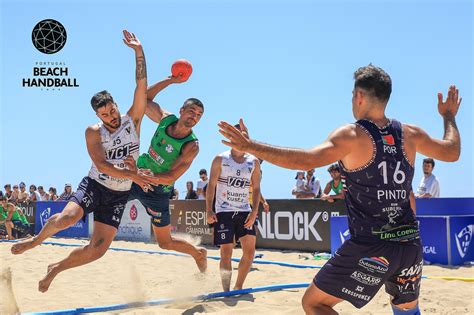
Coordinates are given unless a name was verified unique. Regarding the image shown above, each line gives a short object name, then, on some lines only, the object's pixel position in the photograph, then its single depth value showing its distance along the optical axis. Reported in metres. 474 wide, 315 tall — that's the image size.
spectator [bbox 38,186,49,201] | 20.53
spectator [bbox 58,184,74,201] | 18.39
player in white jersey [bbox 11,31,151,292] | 5.08
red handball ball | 5.83
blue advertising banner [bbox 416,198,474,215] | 10.04
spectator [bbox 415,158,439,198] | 10.27
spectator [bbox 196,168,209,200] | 14.23
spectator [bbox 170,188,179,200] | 16.73
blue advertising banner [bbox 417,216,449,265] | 8.55
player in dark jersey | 2.97
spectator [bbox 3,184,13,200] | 20.25
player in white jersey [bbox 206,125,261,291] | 6.12
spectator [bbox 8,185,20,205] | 19.71
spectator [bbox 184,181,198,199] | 15.66
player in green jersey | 5.77
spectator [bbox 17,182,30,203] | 19.36
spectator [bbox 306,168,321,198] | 12.61
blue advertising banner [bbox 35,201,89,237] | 17.27
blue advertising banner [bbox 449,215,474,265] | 8.50
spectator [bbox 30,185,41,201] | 19.79
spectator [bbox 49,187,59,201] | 20.19
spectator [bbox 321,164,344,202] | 10.84
